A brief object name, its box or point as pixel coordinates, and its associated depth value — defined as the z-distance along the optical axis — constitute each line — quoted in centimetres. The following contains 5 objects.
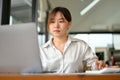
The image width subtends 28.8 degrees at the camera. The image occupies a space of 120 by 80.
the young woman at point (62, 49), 186
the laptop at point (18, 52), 120
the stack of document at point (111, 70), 110
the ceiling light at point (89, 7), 666
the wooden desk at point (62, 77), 83
